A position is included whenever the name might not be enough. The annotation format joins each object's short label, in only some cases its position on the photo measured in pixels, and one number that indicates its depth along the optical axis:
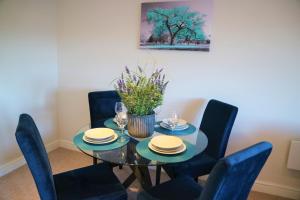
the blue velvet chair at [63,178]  1.40
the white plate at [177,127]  2.15
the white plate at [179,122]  2.22
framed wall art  2.49
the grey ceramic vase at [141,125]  1.85
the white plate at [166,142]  1.69
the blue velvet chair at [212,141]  2.05
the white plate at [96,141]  1.79
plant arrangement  1.79
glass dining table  1.61
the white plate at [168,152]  1.67
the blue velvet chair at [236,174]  1.14
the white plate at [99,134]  1.80
